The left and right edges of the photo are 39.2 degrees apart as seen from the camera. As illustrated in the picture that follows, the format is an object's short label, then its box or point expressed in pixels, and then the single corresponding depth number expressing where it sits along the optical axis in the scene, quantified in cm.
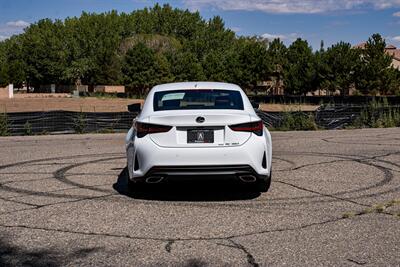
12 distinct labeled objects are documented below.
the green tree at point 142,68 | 9075
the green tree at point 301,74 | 7444
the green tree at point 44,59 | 9962
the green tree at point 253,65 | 8481
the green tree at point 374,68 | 6706
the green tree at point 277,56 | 8581
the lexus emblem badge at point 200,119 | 662
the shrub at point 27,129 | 1956
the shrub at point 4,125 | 1939
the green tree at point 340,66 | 7006
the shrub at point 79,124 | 2017
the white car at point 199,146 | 659
